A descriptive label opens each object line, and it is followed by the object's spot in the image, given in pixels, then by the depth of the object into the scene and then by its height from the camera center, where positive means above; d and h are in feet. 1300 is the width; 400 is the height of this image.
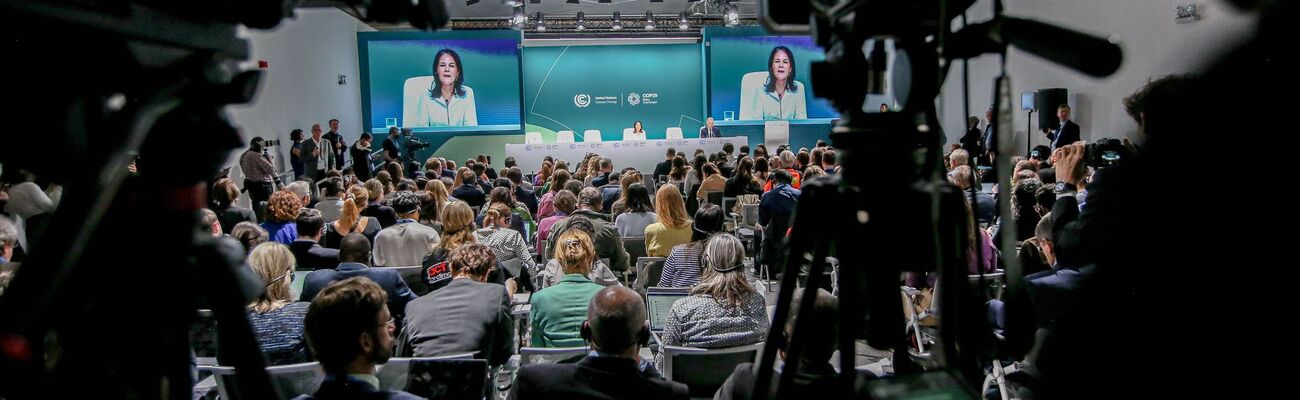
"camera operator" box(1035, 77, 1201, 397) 2.29 -0.33
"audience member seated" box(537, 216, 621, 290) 13.15 -1.78
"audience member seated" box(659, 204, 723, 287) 14.29 -1.82
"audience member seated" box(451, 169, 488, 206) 23.33 -0.66
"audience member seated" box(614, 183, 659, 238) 19.08 -1.21
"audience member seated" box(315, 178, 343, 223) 20.24 -0.75
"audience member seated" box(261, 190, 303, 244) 15.97 -0.86
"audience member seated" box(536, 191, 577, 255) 18.54 -1.07
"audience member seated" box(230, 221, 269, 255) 12.62 -0.93
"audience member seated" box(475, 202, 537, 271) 15.44 -1.44
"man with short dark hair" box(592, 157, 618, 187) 28.27 -0.36
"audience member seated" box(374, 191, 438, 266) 15.33 -1.39
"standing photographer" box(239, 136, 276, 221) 30.63 +0.05
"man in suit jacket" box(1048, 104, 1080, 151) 32.76 +0.73
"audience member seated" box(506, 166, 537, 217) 25.45 -0.78
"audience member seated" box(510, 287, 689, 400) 7.18 -1.81
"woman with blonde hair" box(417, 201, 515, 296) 13.85 -1.11
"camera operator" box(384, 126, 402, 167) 44.62 +1.10
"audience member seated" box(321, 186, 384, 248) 16.63 -1.14
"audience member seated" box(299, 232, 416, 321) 11.73 -1.49
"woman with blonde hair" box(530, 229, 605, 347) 10.98 -1.95
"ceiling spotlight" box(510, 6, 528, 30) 53.26 +9.40
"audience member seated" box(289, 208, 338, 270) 14.35 -1.36
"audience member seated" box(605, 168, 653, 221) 21.38 -0.58
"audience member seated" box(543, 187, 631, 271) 16.26 -1.55
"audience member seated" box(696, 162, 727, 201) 25.67 -0.75
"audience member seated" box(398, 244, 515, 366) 10.07 -1.93
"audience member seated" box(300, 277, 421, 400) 6.45 -1.27
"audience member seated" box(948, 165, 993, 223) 16.02 -0.97
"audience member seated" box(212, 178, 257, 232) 17.66 -0.72
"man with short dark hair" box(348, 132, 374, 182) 41.90 +0.72
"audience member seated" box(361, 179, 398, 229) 18.83 -0.94
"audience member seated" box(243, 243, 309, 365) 9.56 -1.67
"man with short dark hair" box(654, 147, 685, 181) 35.70 -0.26
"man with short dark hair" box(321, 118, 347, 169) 43.04 +1.58
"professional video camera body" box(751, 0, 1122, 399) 2.76 -0.14
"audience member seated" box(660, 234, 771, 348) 10.02 -1.89
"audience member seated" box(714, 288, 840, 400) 6.56 -1.59
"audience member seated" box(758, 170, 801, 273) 17.26 -1.23
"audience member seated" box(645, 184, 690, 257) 17.35 -1.35
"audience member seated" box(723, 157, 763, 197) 23.59 -0.70
